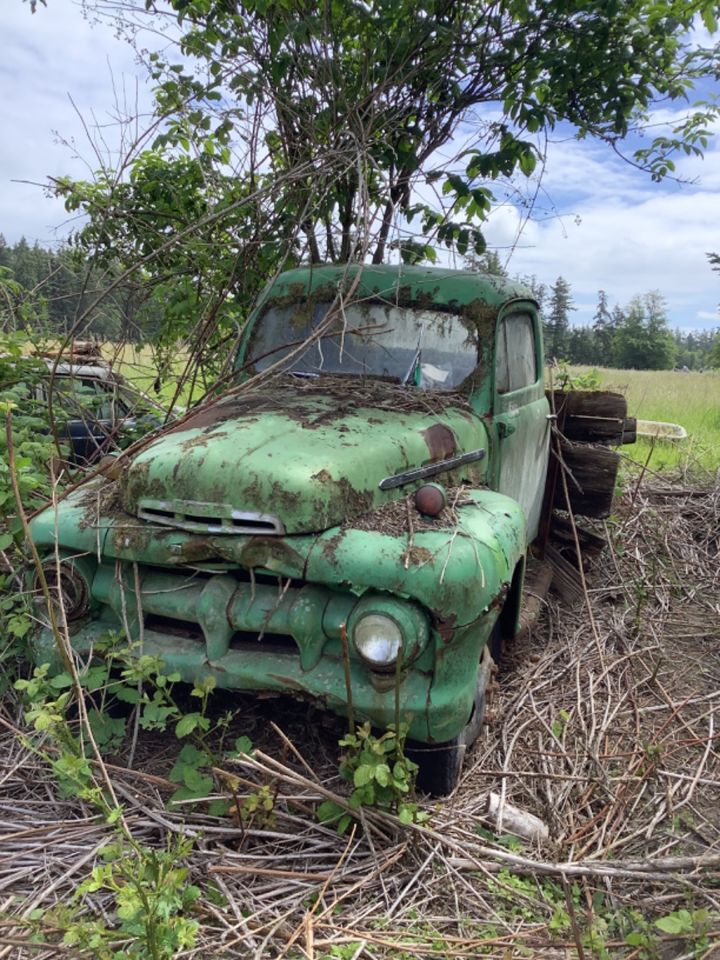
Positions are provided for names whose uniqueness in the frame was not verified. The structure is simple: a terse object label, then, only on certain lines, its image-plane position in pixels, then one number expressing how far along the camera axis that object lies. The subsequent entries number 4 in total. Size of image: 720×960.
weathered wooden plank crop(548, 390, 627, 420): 5.71
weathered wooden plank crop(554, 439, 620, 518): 5.56
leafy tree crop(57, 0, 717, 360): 4.78
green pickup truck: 2.65
